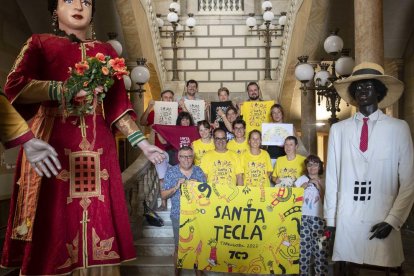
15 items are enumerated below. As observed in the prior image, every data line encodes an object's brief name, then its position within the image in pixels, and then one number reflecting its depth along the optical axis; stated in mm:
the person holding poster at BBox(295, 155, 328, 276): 4961
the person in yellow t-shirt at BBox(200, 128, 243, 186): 5730
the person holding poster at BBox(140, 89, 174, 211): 7250
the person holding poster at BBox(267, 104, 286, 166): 6900
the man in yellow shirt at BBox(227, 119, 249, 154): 6466
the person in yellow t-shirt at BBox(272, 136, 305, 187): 5777
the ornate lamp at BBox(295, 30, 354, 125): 6820
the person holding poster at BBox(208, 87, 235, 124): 7750
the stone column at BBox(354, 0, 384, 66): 6031
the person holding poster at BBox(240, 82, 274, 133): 7582
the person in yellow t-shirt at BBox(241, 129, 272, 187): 5891
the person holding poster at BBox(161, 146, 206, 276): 5203
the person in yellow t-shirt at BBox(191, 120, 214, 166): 6391
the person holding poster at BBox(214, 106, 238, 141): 7352
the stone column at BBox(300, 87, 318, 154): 11227
